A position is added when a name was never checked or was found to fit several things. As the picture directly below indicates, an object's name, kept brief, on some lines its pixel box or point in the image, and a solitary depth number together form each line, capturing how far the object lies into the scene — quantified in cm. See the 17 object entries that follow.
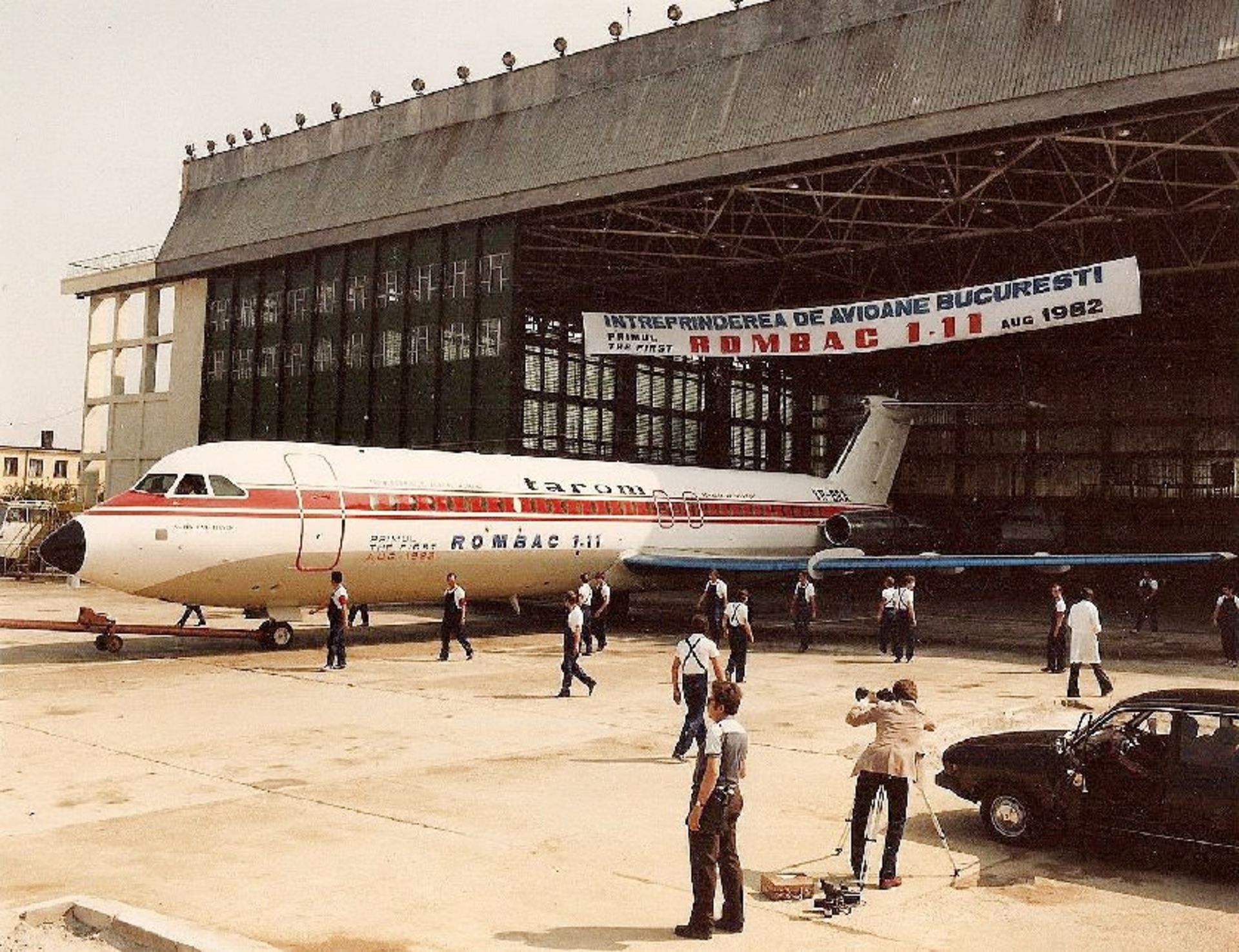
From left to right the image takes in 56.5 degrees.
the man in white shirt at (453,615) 2106
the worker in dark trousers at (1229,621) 2344
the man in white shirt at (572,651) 1700
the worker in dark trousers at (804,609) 2458
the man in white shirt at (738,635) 1892
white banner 2672
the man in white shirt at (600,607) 2280
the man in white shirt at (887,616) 2345
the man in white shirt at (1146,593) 3148
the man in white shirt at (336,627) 1930
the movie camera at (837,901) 793
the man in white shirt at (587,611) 2127
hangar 2527
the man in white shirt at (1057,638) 2127
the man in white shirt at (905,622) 2281
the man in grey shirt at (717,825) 735
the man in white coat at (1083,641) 1803
